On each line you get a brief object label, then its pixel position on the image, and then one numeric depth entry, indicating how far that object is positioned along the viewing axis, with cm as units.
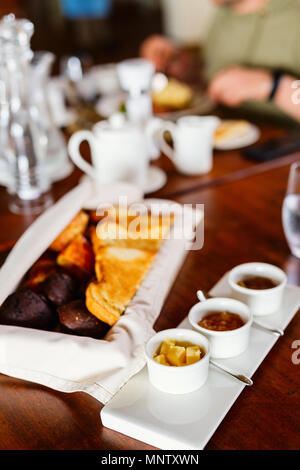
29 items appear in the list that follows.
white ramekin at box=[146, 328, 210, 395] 53
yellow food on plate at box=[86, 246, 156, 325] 64
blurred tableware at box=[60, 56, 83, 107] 180
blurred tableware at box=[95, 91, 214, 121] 146
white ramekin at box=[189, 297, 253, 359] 58
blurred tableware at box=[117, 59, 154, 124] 131
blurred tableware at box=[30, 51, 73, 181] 123
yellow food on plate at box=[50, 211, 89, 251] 80
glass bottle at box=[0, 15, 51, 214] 105
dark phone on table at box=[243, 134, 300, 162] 122
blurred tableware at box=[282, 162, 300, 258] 82
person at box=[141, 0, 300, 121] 169
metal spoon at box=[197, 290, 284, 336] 63
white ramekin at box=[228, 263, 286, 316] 66
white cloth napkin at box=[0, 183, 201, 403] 57
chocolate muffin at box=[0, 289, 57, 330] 64
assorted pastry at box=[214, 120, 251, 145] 133
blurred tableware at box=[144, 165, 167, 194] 112
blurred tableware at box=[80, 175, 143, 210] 89
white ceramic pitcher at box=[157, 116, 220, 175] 115
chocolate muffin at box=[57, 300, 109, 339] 63
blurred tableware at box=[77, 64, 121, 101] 180
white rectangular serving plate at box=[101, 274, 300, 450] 50
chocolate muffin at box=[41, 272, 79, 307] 68
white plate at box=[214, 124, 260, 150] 131
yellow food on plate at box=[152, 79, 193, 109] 156
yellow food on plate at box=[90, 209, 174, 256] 79
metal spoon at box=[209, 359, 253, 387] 56
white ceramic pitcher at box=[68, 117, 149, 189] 107
